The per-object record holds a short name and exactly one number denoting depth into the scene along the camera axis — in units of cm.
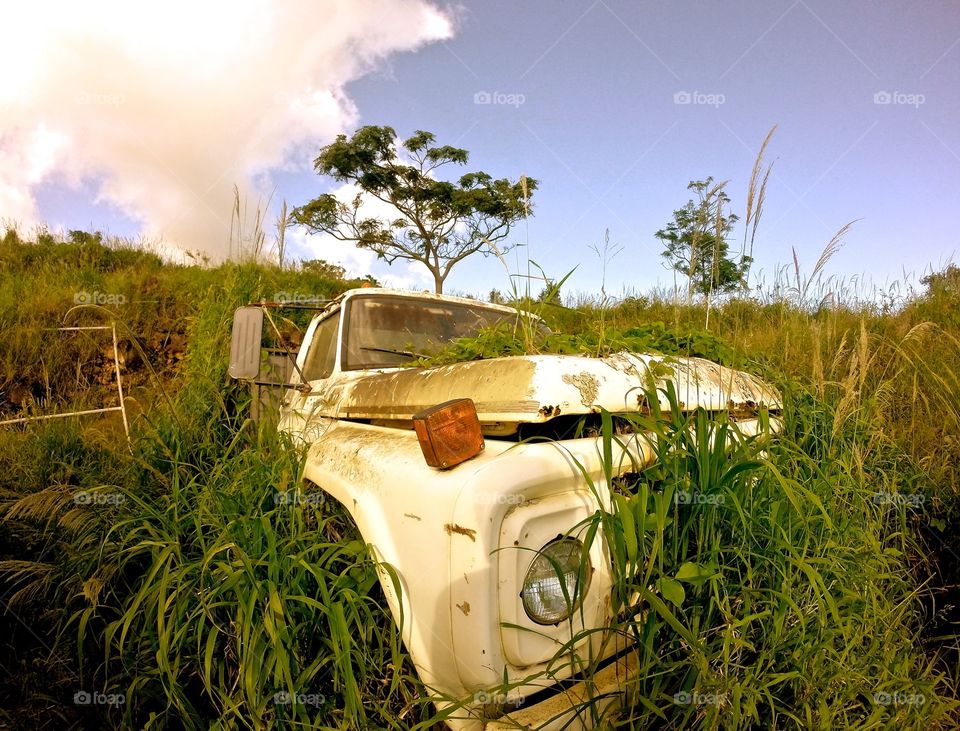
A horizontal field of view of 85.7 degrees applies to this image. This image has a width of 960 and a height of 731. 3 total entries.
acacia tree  2009
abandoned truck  120
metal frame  414
